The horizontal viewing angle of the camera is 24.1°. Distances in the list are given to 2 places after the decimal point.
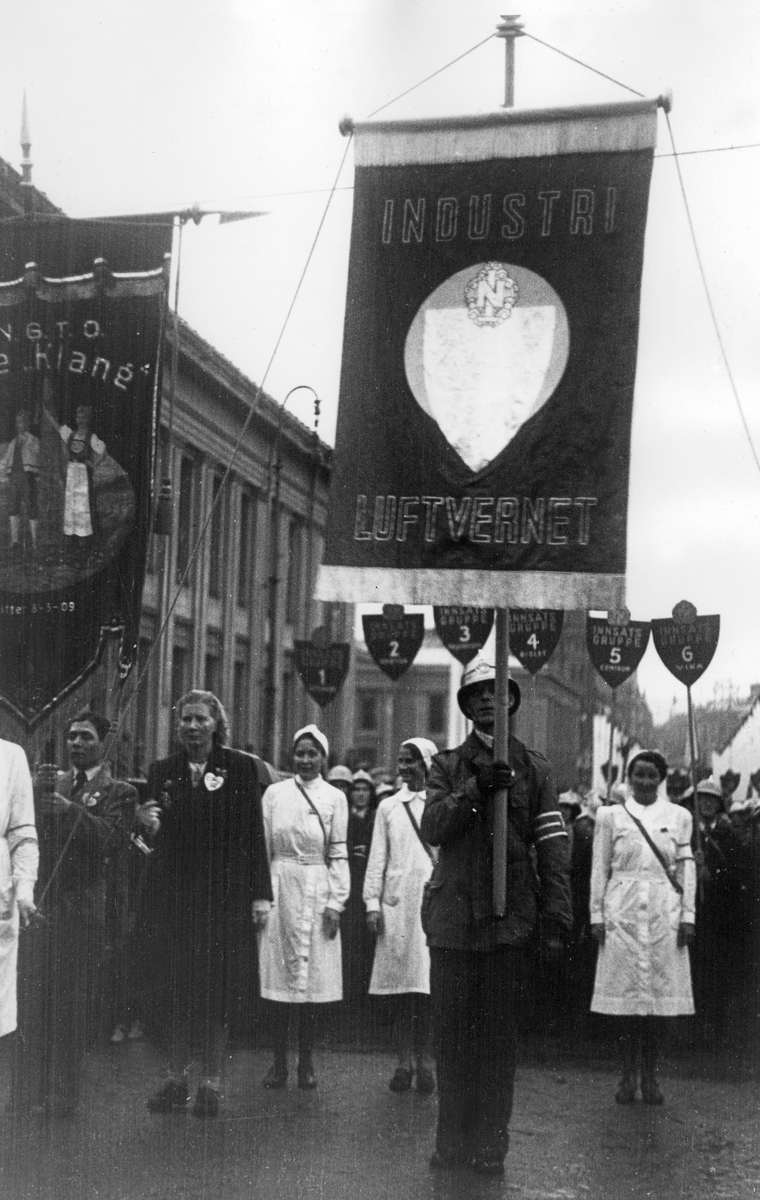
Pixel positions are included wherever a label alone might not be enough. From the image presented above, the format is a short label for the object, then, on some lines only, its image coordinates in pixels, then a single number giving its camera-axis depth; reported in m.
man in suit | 7.86
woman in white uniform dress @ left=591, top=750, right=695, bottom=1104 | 9.30
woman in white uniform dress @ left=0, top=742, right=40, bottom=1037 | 7.06
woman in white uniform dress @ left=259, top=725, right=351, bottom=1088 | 9.46
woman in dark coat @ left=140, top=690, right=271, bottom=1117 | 8.19
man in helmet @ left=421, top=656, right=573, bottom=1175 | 6.66
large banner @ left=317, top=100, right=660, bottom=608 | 7.11
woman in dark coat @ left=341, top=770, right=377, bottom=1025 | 10.88
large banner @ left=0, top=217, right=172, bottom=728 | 8.47
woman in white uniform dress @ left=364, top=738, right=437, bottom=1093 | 9.59
